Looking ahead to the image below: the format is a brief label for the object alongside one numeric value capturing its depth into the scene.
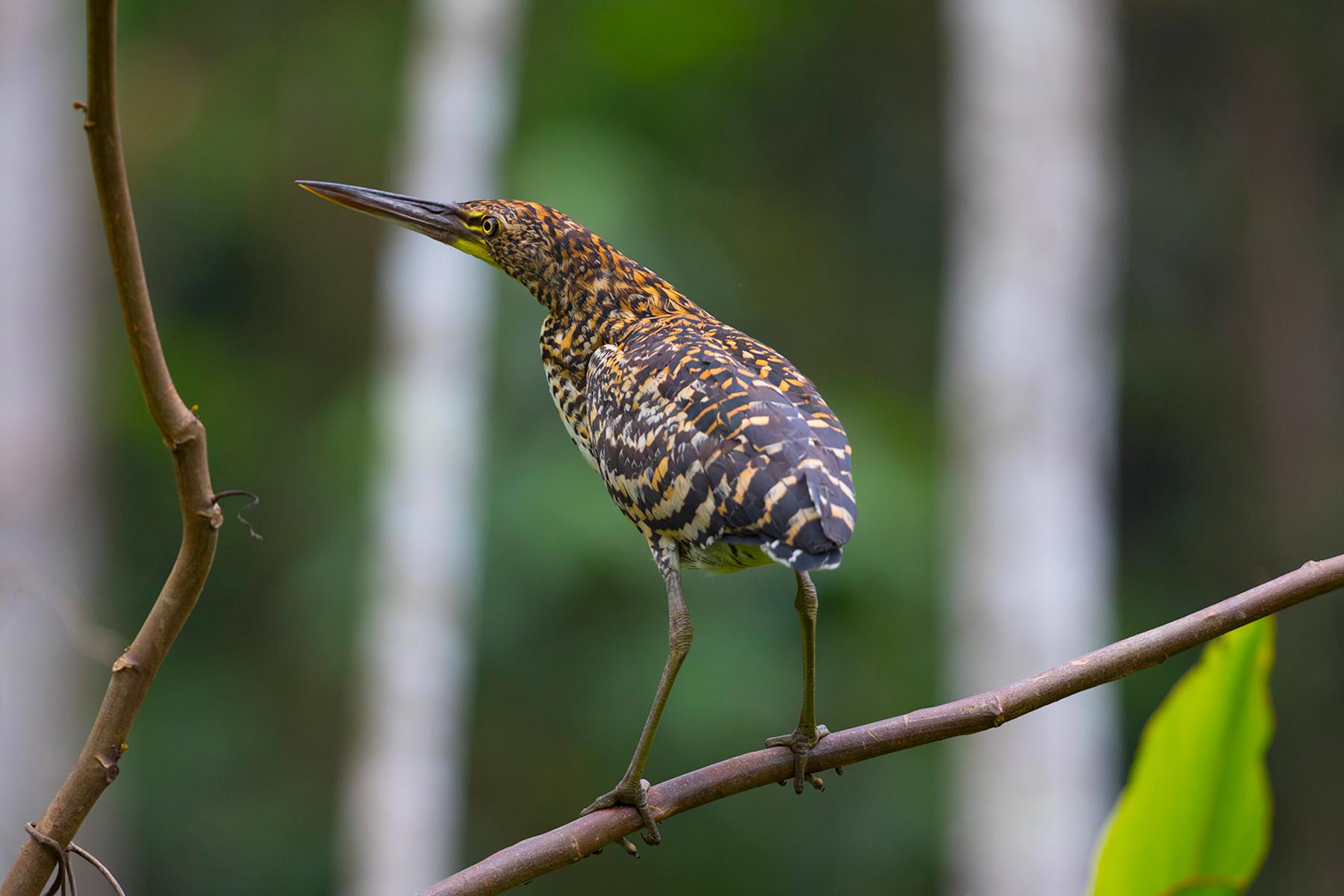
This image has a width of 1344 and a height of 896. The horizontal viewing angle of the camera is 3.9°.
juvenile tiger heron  12.72
